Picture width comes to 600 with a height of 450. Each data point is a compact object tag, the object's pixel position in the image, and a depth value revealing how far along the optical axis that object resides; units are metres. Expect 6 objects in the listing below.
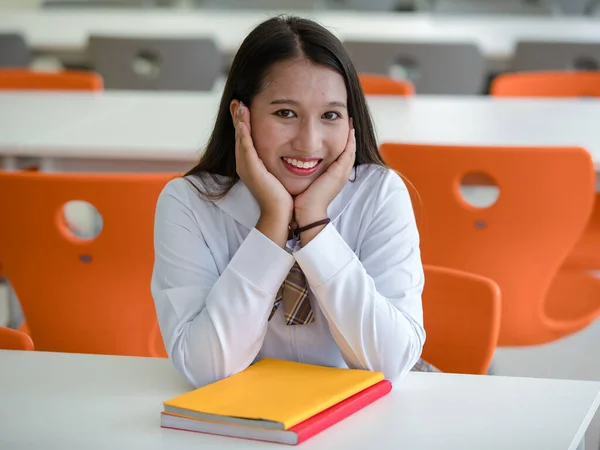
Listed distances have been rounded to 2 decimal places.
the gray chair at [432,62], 4.92
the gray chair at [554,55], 5.18
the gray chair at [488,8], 6.96
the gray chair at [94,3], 7.27
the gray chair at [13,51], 5.41
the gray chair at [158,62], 5.07
